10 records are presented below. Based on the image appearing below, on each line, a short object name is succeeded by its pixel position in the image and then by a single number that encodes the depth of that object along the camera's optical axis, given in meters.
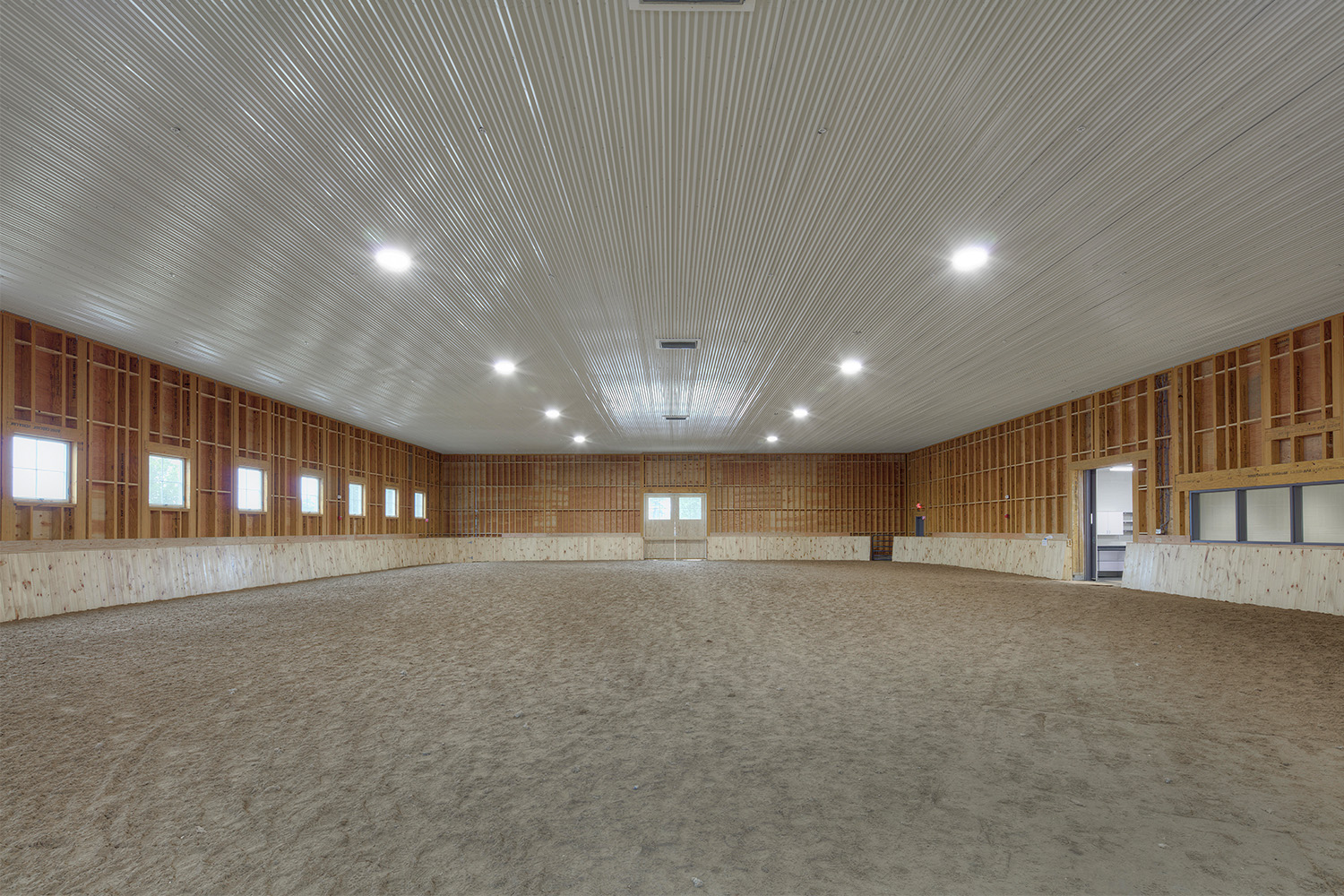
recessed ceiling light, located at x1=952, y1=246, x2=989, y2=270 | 7.61
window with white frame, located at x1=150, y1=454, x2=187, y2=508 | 12.70
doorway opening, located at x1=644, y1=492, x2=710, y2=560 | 28.58
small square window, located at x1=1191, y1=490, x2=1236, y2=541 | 12.00
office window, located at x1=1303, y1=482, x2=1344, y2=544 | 10.10
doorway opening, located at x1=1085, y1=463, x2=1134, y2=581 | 22.53
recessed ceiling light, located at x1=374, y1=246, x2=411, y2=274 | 7.68
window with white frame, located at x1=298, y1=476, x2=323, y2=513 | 17.69
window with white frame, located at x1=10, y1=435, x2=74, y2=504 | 10.01
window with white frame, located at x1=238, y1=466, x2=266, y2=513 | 15.26
